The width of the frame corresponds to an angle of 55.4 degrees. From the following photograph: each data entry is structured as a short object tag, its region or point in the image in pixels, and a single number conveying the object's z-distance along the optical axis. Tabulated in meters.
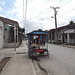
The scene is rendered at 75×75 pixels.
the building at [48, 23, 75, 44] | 20.45
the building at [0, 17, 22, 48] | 11.95
